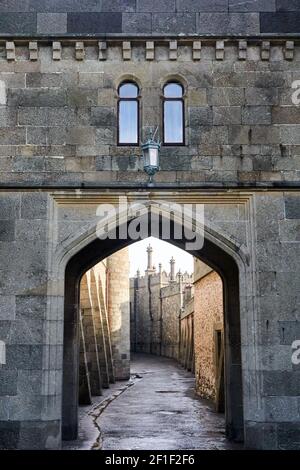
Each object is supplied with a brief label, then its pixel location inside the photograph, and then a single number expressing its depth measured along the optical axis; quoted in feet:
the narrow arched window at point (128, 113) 30.09
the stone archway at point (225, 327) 35.29
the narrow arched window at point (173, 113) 30.09
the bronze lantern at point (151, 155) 28.17
